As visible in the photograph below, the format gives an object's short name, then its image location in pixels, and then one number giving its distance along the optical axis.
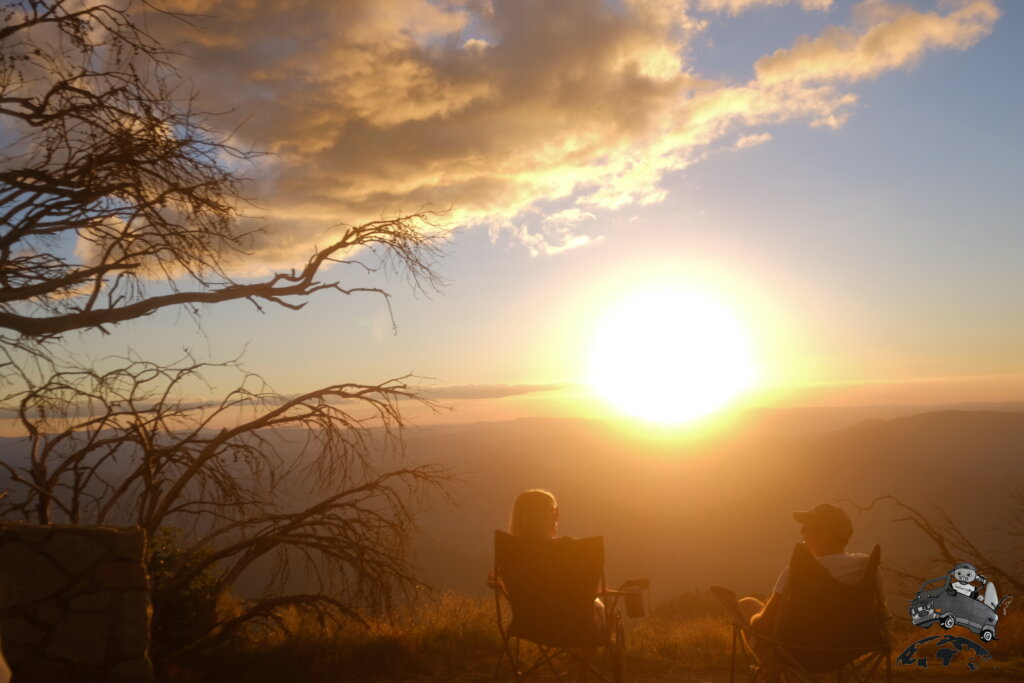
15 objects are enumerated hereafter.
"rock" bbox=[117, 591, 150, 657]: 3.35
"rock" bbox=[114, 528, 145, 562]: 3.40
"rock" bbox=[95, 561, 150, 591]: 3.36
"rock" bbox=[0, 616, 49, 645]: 3.19
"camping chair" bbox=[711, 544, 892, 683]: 3.13
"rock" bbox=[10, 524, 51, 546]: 3.25
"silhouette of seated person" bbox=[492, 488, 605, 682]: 3.54
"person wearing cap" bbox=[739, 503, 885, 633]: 3.22
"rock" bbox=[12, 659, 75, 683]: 3.21
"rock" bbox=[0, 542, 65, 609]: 3.21
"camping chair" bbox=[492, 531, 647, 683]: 3.55
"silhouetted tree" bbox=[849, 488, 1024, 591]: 7.38
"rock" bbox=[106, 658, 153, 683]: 3.30
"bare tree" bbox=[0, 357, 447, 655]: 5.23
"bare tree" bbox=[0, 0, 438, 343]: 3.86
